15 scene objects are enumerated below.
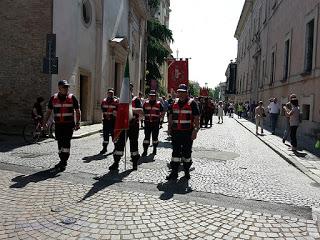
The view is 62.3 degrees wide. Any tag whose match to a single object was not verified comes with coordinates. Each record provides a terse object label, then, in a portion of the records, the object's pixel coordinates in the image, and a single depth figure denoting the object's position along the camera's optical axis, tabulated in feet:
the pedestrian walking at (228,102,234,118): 97.53
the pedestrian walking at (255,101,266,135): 42.58
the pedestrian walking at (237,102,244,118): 90.07
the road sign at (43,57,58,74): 31.46
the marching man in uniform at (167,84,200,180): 17.15
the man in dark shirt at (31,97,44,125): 28.50
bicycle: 27.55
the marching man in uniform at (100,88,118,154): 24.21
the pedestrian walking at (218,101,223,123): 65.48
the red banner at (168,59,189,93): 43.27
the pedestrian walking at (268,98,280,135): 42.73
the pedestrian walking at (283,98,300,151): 27.47
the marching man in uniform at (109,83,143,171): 18.60
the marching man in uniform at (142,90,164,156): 23.72
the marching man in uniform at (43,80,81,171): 18.20
